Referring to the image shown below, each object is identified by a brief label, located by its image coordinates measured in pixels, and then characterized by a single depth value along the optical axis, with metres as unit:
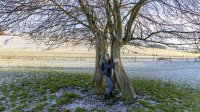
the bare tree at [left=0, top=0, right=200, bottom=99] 5.14
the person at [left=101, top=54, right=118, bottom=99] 5.39
